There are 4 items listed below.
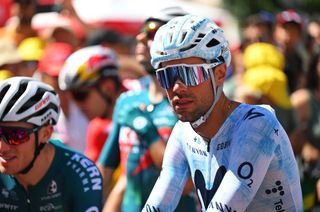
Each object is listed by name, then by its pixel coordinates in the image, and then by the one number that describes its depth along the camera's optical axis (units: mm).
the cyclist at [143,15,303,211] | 6682
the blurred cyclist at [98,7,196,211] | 9912
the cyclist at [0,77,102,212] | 8155
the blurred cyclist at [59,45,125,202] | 11586
